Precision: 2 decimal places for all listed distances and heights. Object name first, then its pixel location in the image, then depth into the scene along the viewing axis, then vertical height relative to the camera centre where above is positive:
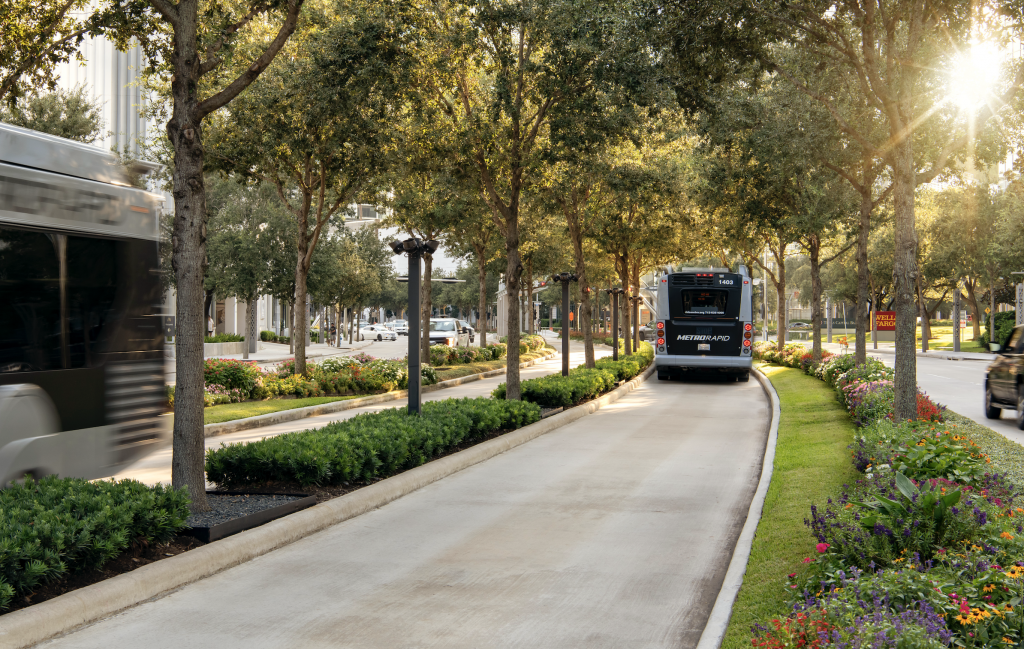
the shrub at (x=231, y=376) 19.17 -1.39
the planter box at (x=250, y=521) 6.76 -1.78
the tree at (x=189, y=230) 7.26 +0.74
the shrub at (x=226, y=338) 43.69 -1.23
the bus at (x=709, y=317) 25.73 -0.04
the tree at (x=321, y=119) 12.92 +3.63
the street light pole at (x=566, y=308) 22.30 +0.21
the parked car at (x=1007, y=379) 14.94 -1.16
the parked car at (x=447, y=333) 40.88 -0.92
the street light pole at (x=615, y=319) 30.93 -0.14
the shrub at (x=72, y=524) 5.11 -1.42
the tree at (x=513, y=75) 13.30 +4.28
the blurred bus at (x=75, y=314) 6.94 +0.01
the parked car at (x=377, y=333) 75.94 -1.61
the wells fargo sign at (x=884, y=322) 56.94 -0.41
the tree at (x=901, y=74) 9.84 +2.95
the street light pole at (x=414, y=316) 11.95 -0.01
